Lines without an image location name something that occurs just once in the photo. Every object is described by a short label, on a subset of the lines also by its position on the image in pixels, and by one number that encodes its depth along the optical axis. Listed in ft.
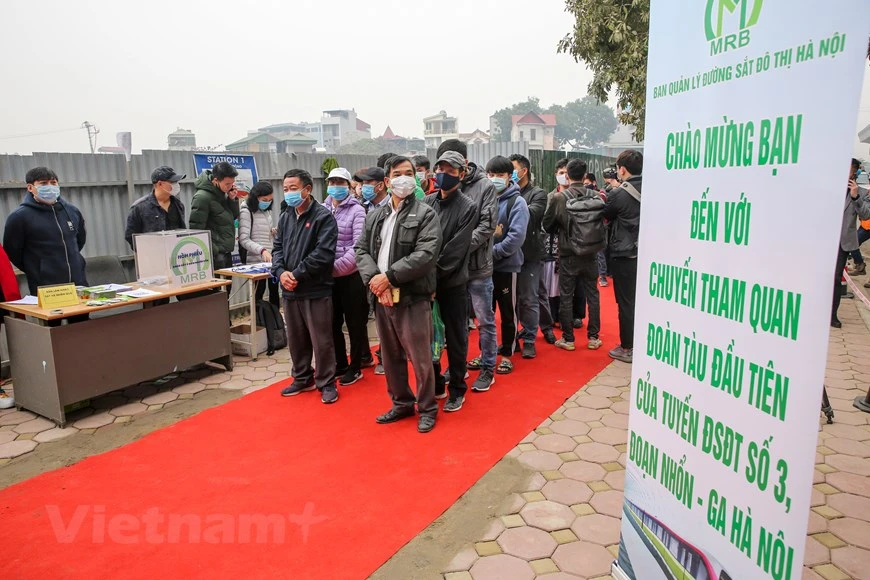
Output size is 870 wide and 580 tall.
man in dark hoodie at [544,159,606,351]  17.63
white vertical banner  4.59
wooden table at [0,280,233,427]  13.33
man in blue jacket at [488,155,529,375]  15.96
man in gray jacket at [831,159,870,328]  19.24
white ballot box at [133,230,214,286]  15.80
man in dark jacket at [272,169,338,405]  14.28
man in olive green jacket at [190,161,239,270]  19.01
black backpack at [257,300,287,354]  19.08
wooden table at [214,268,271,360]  17.63
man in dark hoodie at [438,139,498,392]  14.28
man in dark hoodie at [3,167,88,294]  14.93
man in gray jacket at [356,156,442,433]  12.24
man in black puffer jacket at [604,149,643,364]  16.37
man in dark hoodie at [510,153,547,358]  17.19
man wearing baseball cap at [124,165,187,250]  17.88
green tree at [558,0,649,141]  34.40
